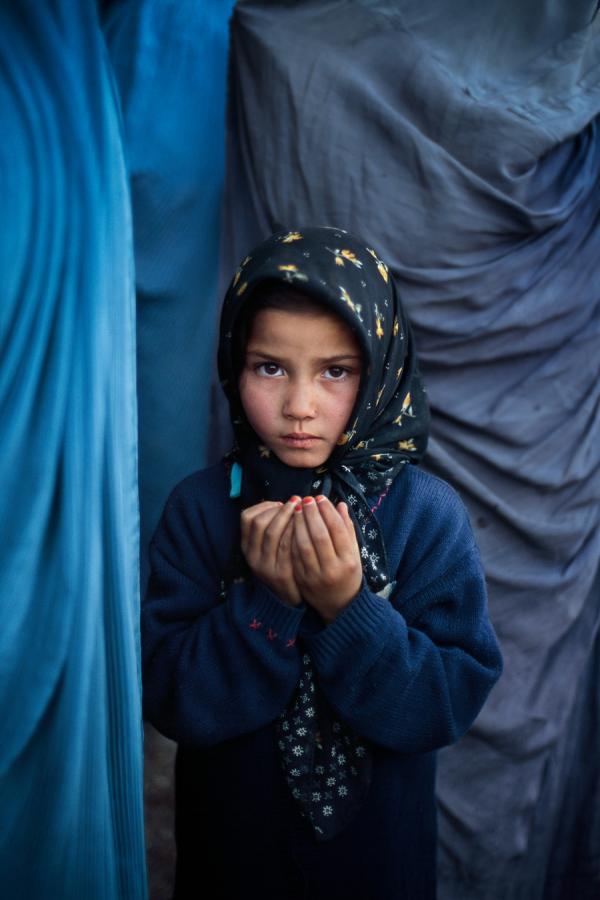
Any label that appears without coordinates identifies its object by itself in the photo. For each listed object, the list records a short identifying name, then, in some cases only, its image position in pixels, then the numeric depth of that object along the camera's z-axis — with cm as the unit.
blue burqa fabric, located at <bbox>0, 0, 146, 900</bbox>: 113
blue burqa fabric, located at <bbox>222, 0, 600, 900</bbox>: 173
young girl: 114
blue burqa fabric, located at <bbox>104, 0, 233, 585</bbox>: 179
